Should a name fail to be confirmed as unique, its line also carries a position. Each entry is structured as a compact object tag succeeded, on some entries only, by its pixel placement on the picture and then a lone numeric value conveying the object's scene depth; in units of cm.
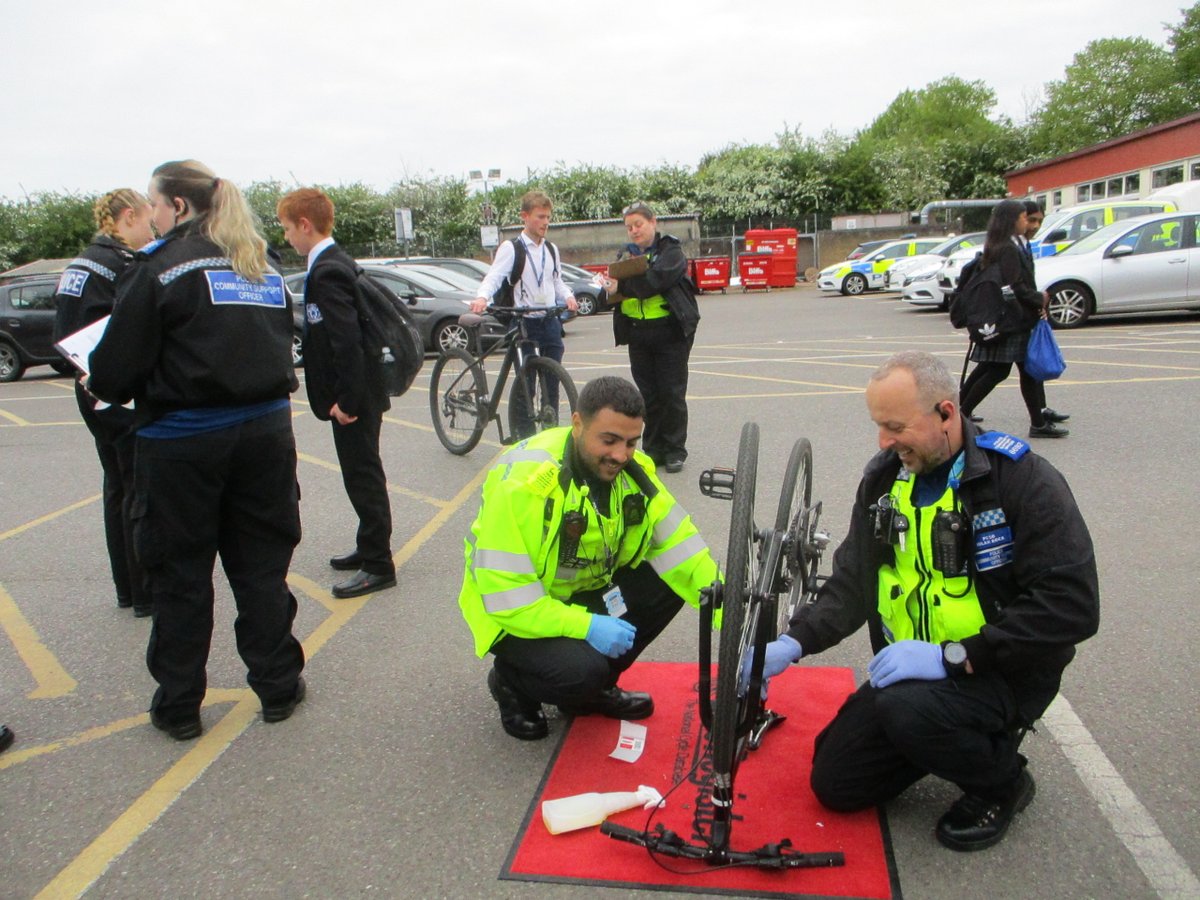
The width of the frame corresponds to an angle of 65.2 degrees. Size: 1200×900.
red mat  244
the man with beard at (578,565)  286
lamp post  2511
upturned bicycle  227
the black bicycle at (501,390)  664
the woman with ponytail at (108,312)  377
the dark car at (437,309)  1424
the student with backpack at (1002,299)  646
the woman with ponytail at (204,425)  298
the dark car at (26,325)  1446
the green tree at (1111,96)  5741
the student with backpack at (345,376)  422
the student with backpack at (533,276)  677
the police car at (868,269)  2527
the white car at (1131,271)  1344
